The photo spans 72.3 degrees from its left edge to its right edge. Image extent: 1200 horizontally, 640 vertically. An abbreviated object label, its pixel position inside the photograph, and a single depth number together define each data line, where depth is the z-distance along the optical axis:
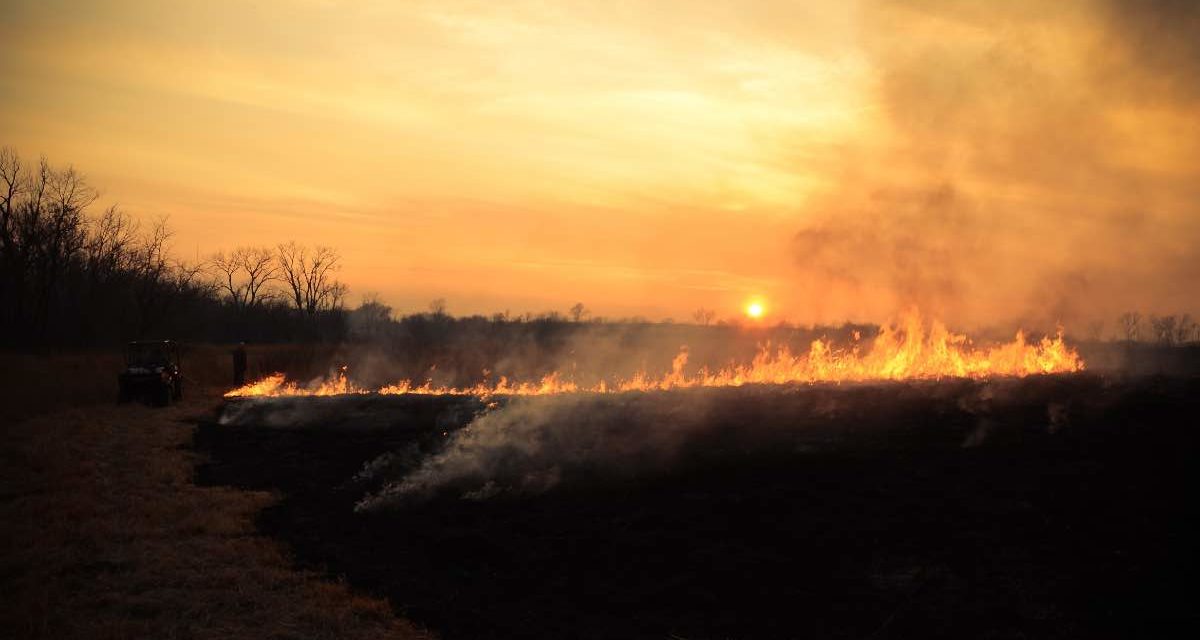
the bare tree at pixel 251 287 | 94.00
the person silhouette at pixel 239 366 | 45.69
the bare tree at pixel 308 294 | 97.50
